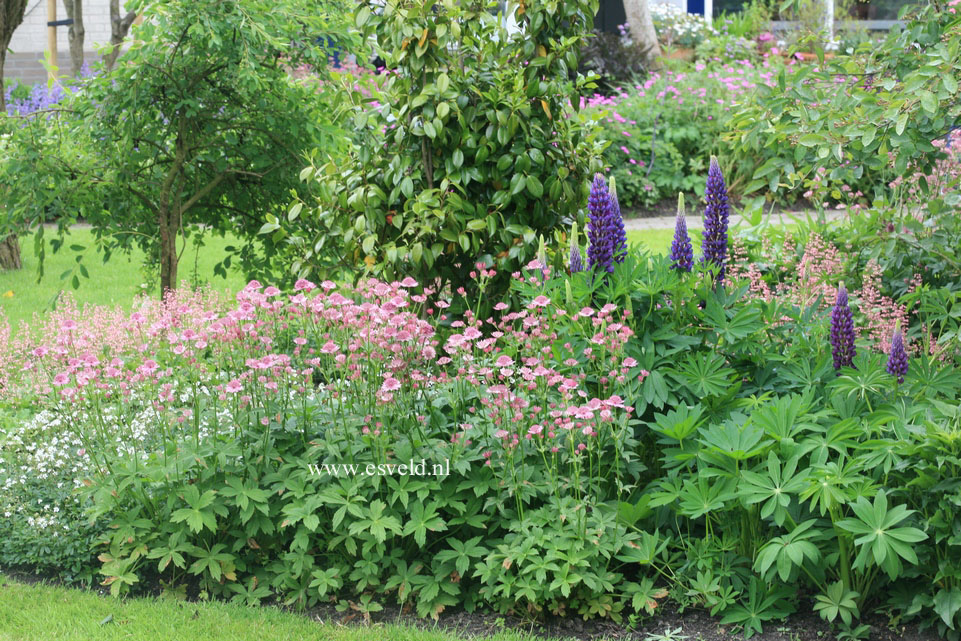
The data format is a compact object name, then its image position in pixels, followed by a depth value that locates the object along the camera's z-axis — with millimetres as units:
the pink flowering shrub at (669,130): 10133
